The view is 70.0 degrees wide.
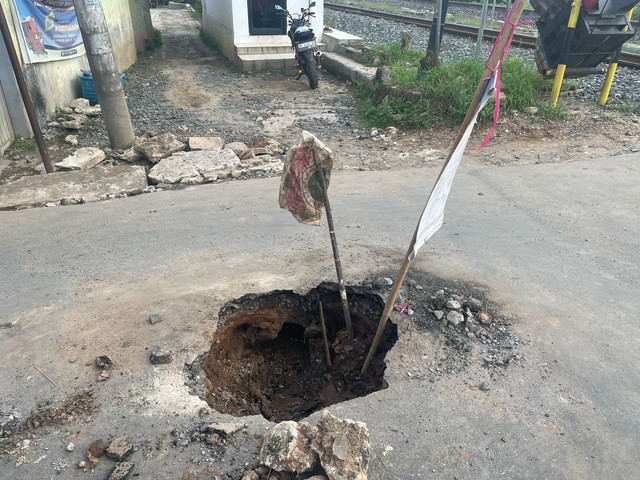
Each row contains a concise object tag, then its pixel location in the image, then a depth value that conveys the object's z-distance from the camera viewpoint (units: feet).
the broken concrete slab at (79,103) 28.19
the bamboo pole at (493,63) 6.89
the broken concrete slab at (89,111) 27.63
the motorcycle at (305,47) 34.19
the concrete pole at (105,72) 20.88
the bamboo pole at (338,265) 9.86
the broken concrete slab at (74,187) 18.29
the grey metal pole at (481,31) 29.63
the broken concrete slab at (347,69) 33.69
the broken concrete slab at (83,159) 21.29
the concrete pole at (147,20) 49.74
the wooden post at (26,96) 17.94
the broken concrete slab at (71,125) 25.70
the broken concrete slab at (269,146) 23.26
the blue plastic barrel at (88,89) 29.86
